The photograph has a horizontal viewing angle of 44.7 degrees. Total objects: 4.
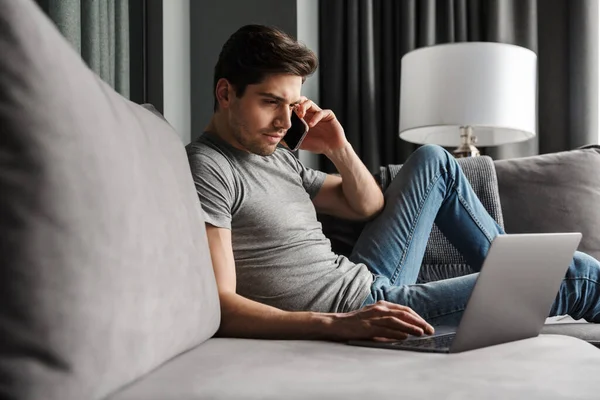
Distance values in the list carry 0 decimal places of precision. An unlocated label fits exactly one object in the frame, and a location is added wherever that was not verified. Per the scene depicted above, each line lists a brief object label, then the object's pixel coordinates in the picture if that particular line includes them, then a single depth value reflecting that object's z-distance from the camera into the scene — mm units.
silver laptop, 970
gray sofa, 633
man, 1431
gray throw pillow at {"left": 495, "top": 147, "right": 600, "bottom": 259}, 2014
